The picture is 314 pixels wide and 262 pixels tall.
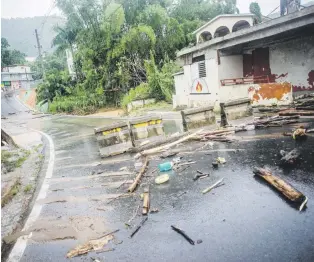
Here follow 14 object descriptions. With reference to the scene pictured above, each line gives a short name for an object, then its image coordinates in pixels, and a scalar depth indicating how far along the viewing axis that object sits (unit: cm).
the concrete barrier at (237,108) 1176
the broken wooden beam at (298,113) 1097
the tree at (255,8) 4090
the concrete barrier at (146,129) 982
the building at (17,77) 8938
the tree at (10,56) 8556
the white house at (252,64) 1504
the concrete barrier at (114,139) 917
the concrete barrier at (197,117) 1095
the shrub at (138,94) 2814
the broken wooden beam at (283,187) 433
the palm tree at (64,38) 4338
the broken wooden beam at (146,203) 462
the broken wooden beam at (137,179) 569
